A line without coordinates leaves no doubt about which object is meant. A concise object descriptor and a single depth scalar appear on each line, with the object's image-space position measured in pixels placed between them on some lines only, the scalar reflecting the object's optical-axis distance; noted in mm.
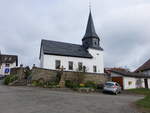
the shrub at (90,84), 20347
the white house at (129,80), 24919
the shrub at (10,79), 18367
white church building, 25125
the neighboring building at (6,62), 40719
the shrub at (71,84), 18556
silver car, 17341
